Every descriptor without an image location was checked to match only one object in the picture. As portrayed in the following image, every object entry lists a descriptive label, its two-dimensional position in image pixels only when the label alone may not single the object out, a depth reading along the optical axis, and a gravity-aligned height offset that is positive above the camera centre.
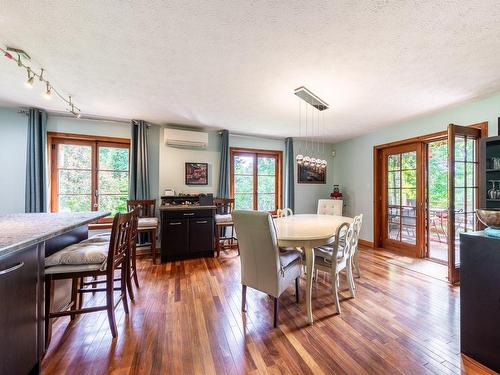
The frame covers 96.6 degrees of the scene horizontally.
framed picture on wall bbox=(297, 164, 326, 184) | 5.29 +0.27
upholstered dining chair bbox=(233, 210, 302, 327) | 1.82 -0.63
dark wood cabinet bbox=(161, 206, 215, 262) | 3.57 -0.75
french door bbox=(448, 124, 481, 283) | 2.68 +0.02
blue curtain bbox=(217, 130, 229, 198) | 4.45 +0.41
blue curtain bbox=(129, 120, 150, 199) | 3.88 +0.48
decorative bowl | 1.51 -0.21
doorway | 2.74 -0.09
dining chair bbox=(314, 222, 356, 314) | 2.11 -0.71
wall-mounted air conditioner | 3.98 +0.90
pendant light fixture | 2.67 +1.13
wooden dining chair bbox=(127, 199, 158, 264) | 3.54 -0.54
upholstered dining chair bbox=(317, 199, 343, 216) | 3.80 -0.36
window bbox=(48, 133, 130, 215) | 3.73 +0.26
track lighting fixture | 1.90 +1.17
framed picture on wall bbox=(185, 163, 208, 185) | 4.34 +0.27
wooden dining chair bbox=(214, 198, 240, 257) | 3.99 -0.66
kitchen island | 1.05 -0.55
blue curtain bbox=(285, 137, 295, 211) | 4.99 +0.25
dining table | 1.97 -0.45
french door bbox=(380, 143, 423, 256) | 3.81 -0.21
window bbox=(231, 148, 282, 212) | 4.85 +0.19
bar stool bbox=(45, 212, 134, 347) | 1.60 -0.57
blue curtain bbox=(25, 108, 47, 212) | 3.33 +0.37
